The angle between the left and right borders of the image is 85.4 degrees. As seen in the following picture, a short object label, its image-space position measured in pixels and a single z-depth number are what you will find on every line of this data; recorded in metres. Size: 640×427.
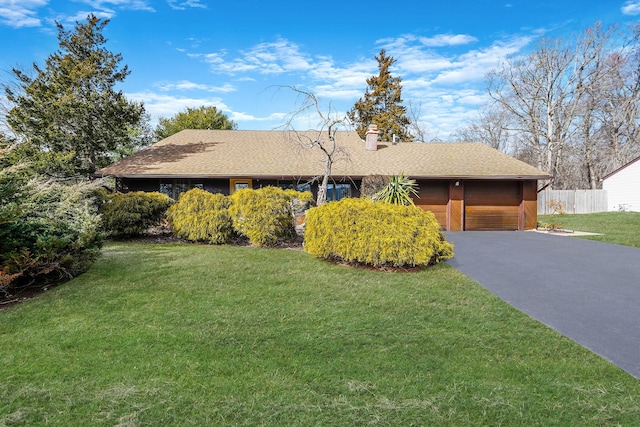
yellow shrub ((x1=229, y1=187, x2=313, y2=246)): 9.06
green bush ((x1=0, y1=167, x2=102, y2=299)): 5.10
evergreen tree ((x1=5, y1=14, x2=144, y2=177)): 15.27
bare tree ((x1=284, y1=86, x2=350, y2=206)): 10.50
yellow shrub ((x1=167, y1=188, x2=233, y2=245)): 9.44
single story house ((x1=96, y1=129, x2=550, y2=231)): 13.71
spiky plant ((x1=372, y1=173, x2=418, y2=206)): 10.49
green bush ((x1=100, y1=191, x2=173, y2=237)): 9.73
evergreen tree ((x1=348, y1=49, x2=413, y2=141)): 30.41
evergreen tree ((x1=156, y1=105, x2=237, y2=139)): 27.72
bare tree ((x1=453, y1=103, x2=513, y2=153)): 30.67
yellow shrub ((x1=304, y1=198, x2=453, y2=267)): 6.73
